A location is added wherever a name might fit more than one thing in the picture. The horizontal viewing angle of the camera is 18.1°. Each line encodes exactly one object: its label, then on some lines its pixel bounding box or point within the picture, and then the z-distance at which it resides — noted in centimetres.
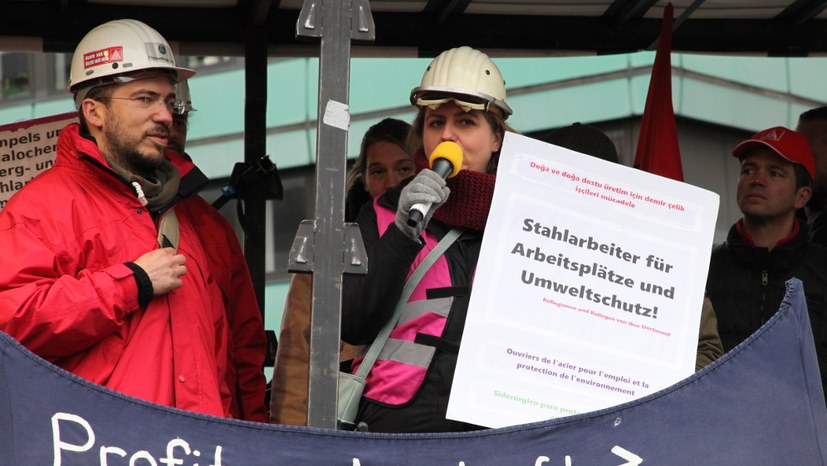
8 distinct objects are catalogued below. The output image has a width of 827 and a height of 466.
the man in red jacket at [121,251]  733
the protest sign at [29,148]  1046
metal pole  695
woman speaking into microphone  729
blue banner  668
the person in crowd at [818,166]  1133
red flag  1116
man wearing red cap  986
